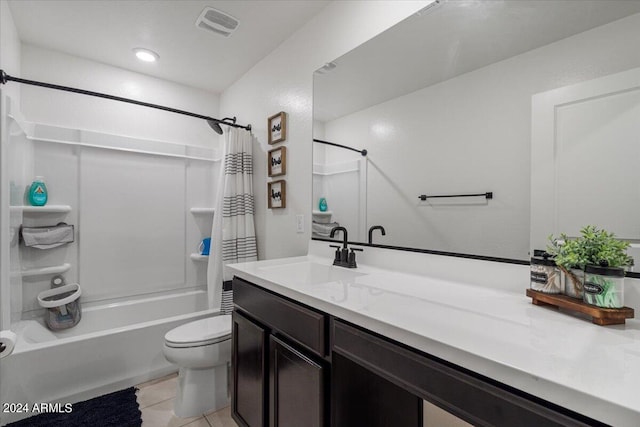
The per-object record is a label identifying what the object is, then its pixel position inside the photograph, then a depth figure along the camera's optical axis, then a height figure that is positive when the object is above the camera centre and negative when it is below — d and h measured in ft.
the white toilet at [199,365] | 5.66 -3.13
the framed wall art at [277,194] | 7.04 +0.43
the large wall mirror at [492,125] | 2.89 +1.13
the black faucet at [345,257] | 5.07 -0.81
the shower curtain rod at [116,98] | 5.35 +2.50
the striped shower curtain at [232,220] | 7.54 -0.26
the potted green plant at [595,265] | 2.40 -0.46
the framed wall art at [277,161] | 7.02 +1.24
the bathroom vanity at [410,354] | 1.70 -1.07
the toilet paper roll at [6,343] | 3.31 -1.55
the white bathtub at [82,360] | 5.55 -3.23
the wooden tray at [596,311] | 2.36 -0.83
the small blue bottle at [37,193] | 7.23 +0.40
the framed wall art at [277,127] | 6.99 +2.08
